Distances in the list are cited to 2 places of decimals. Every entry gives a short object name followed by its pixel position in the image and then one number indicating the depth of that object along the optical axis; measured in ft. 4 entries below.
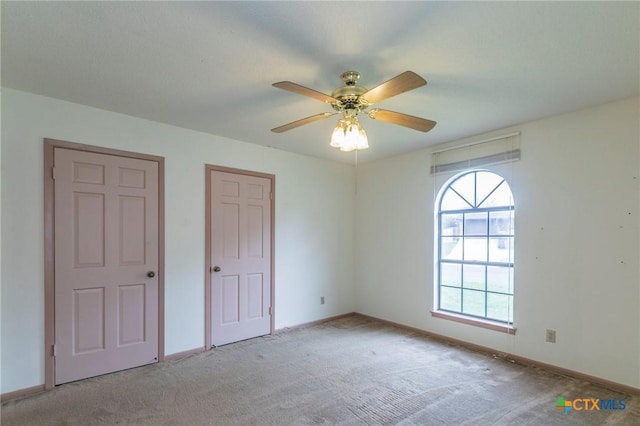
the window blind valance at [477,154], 11.50
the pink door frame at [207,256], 12.11
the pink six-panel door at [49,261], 9.01
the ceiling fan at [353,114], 7.17
